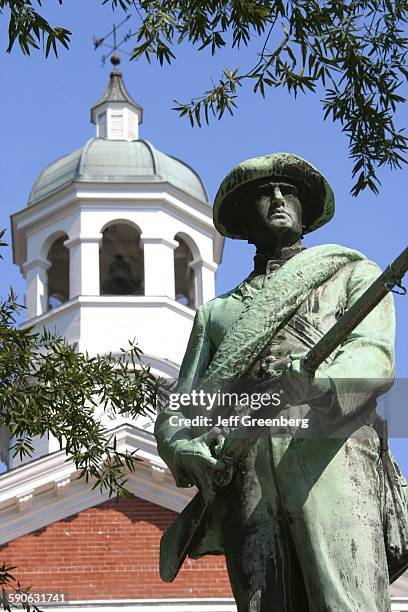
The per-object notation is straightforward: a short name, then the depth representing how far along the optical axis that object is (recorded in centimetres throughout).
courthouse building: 2641
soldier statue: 558
